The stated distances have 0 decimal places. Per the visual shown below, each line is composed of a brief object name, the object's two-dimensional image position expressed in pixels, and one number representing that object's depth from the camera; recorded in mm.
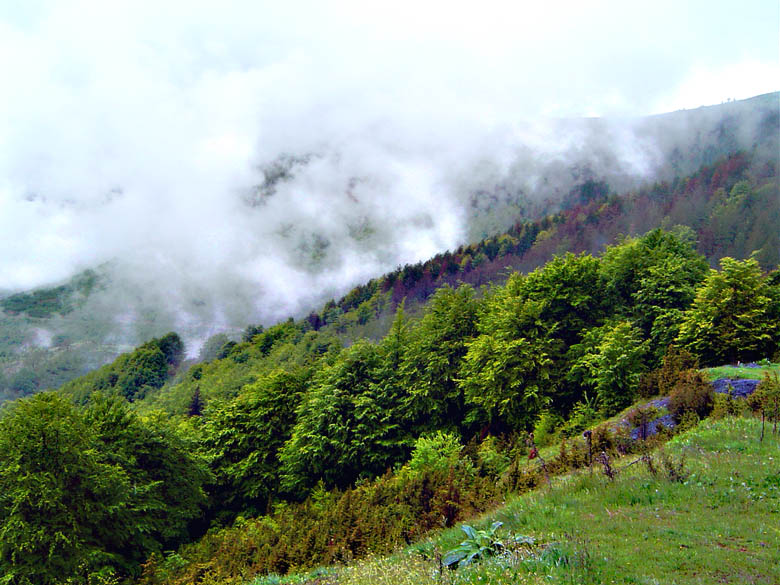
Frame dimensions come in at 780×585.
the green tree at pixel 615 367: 26219
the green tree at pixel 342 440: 34531
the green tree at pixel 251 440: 37125
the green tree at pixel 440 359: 36219
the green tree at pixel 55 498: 20953
